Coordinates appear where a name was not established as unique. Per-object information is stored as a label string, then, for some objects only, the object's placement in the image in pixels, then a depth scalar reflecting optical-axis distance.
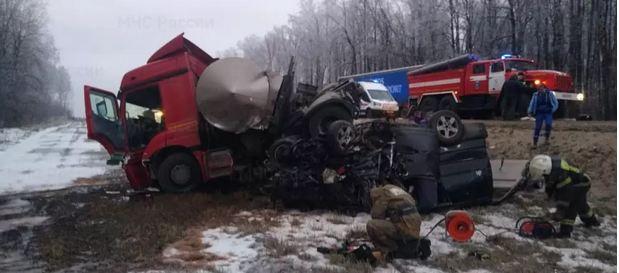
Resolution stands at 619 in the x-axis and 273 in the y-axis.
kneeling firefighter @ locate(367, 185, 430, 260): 5.03
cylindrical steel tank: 8.46
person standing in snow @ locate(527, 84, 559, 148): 10.66
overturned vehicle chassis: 7.23
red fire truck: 15.45
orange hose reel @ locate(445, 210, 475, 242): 5.76
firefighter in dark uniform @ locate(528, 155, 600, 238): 6.22
